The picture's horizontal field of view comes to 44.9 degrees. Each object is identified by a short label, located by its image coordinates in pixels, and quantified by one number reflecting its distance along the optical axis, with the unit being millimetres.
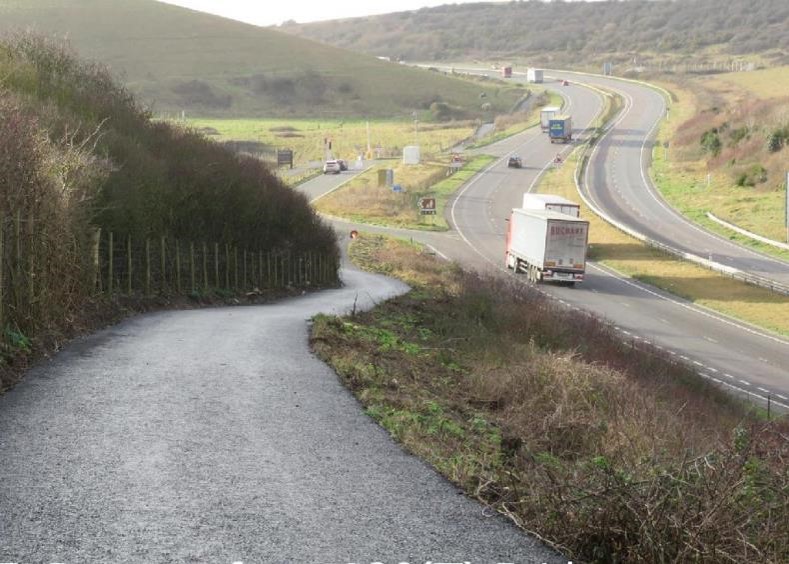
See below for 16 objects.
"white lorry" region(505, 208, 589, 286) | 50375
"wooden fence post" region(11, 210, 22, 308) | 15414
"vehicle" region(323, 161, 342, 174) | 108938
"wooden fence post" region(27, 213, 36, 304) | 15898
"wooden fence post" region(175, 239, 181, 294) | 29917
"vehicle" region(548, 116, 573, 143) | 127188
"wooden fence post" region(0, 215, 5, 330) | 14672
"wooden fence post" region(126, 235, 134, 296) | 25688
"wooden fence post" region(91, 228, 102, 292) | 21891
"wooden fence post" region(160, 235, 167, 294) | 28691
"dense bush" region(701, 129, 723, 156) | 102481
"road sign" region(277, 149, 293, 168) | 106562
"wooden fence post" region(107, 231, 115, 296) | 23764
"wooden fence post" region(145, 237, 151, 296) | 27016
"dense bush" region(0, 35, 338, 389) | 16031
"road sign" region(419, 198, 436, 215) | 79688
